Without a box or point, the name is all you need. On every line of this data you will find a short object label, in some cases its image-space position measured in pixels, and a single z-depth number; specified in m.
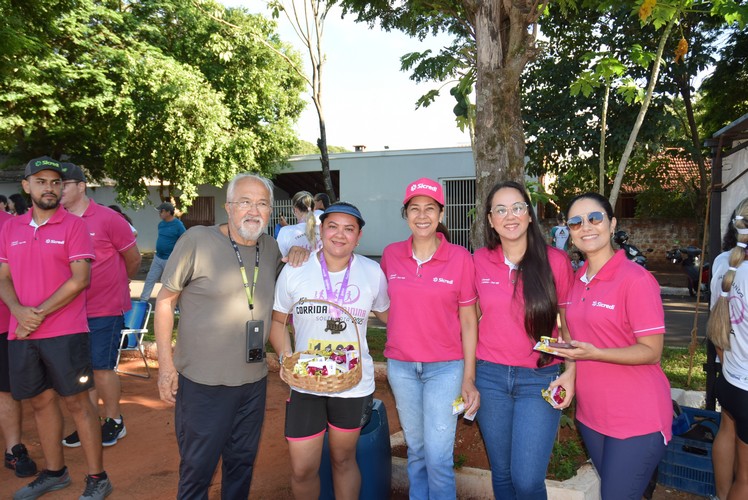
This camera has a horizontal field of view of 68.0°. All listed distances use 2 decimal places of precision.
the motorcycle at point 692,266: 12.89
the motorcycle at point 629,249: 13.97
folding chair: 6.99
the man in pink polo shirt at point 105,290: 4.70
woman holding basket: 3.07
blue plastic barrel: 3.44
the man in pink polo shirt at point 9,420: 4.32
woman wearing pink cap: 3.11
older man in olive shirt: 3.03
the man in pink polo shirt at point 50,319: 3.82
